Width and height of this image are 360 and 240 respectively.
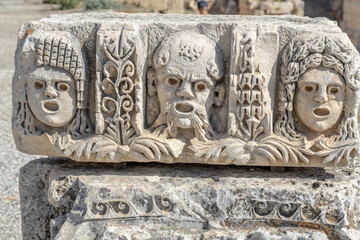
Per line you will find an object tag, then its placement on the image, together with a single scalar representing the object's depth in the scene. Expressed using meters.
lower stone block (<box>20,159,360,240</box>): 2.98
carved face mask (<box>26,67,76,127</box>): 3.08
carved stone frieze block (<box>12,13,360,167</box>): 2.98
